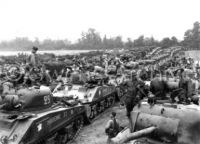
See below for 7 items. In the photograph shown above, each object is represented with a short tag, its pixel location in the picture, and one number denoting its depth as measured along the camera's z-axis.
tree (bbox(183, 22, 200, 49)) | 62.42
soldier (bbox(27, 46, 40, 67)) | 11.12
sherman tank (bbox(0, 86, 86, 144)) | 7.72
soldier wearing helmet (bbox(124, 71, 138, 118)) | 9.68
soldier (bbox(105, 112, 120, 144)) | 8.59
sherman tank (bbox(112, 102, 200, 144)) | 5.79
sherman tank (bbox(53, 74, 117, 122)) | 12.98
